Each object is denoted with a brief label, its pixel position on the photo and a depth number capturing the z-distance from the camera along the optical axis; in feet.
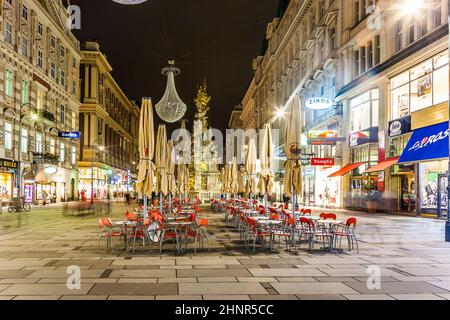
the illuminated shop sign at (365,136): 104.86
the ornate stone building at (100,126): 224.53
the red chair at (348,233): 41.05
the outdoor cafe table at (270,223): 42.04
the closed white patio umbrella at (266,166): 62.54
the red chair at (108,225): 40.04
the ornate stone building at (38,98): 123.85
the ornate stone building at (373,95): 83.35
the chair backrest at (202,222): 40.28
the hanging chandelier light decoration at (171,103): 93.71
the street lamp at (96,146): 221.62
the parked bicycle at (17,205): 104.84
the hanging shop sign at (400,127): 89.61
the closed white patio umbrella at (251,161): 75.11
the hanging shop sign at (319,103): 120.06
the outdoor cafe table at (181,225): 40.38
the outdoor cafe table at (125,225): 42.04
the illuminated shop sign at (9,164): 116.59
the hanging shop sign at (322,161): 121.04
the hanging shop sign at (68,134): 127.71
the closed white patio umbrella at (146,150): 47.13
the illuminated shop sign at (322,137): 116.98
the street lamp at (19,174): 123.01
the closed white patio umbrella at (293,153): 47.52
